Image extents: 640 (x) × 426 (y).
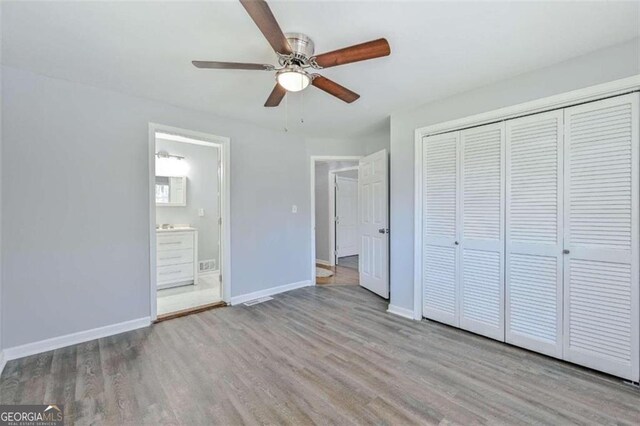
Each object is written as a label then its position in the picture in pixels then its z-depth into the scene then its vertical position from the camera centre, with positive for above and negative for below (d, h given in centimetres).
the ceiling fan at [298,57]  141 +92
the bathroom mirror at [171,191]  459 +33
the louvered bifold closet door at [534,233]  222 -18
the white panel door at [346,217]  652 -13
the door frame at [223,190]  302 +27
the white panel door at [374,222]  376 -15
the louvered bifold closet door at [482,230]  253 -17
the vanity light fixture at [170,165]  455 +77
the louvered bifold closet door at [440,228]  281 -17
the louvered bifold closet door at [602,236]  192 -17
